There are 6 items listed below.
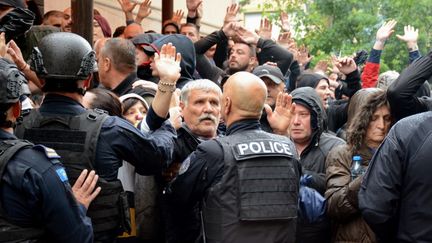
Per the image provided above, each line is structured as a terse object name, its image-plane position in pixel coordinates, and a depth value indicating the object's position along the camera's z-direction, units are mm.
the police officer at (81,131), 3893
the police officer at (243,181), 4242
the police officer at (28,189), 3277
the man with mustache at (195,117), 4906
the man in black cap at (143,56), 6707
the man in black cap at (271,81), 6820
